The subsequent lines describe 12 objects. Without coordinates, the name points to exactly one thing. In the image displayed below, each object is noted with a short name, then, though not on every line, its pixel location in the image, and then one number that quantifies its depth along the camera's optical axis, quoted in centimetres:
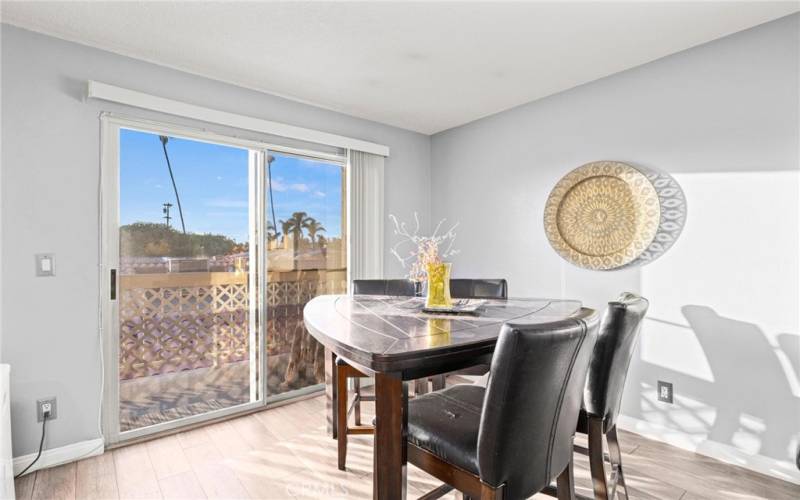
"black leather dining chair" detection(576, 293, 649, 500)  152
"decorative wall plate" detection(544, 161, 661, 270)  263
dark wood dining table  118
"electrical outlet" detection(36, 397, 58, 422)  225
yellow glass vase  197
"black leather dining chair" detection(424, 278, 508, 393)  263
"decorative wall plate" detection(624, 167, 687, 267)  251
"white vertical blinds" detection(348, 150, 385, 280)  360
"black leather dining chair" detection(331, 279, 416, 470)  223
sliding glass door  257
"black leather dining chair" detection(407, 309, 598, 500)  104
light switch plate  225
